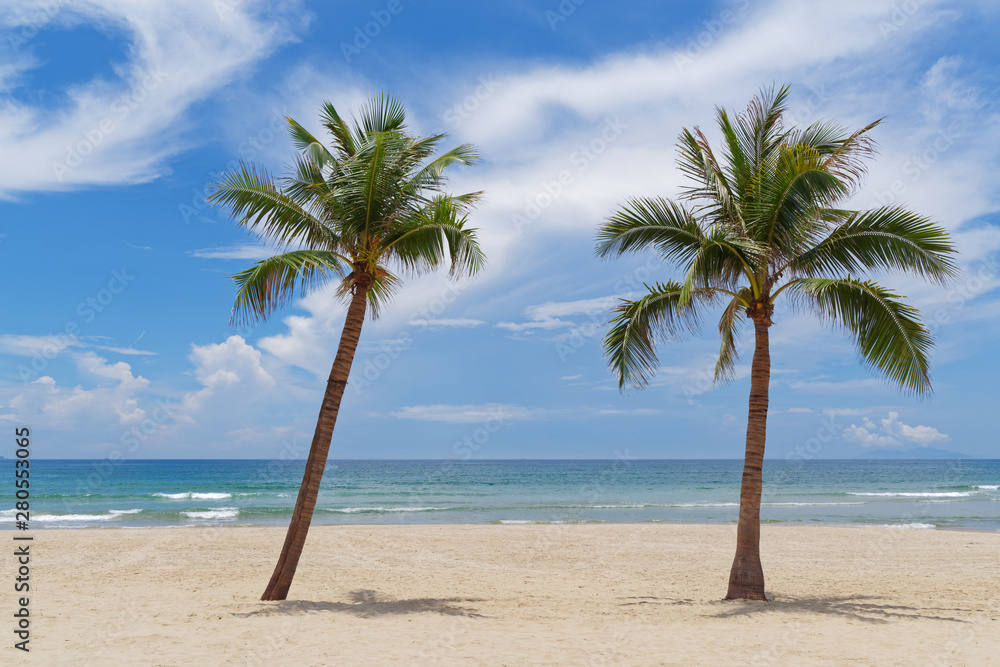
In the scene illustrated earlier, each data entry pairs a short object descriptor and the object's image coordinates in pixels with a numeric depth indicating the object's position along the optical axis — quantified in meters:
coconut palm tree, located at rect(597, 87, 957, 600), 8.68
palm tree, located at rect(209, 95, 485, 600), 8.86
